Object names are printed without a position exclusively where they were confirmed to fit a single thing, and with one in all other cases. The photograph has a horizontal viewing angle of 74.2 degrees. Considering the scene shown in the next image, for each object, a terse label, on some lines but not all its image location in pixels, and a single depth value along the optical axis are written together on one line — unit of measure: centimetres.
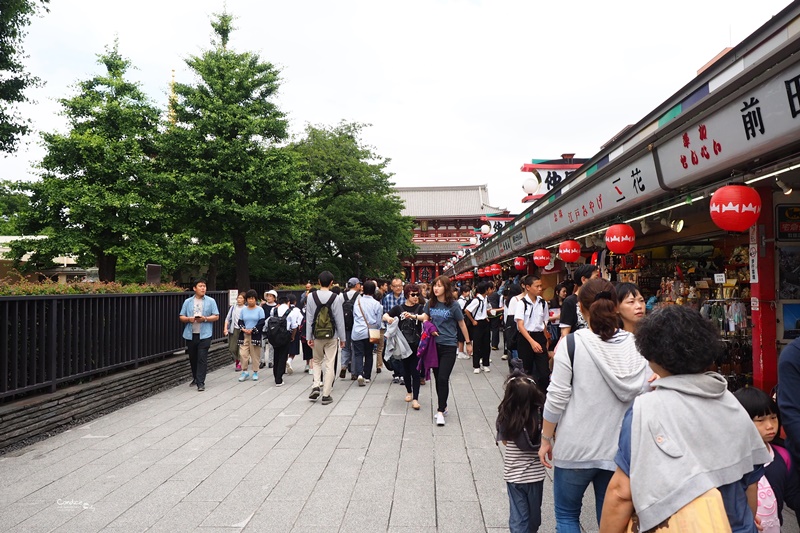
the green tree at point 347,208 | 2547
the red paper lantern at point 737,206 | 419
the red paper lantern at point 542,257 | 1228
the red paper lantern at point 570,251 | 991
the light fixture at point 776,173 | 395
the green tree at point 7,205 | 3159
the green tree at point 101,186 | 1828
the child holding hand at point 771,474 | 258
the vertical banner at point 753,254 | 510
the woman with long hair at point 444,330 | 647
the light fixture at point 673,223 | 654
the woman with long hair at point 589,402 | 274
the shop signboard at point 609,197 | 574
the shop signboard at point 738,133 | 335
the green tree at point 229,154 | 1889
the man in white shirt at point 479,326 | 1042
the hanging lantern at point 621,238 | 695
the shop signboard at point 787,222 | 502
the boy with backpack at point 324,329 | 783
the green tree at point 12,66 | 1132
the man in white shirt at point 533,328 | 675
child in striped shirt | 316
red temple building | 4953
